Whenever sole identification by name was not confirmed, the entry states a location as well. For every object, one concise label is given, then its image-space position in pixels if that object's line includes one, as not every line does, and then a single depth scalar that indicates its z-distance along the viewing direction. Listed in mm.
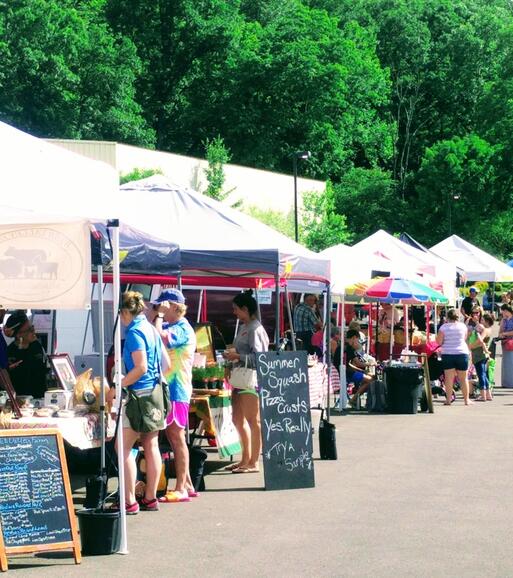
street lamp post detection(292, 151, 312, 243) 49694
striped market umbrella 21547
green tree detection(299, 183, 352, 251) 60375
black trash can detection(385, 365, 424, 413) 20234
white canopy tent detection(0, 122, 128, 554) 8547
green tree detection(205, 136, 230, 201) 56750
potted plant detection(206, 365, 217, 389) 12945
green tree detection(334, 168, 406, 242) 80562
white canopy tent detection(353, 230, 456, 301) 24391
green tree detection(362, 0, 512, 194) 89375
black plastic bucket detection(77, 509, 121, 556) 8625
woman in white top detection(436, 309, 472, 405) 21281
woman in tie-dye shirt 10984
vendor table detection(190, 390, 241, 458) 12797
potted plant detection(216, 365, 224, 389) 13031
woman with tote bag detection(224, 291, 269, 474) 12477
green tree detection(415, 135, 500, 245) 74625
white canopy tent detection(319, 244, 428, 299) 21359
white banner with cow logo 8742
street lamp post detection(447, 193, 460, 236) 73000
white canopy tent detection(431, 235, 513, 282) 33562
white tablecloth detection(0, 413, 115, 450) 9430
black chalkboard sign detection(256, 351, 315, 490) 11781
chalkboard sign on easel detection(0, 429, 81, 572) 8281
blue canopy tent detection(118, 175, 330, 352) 12531
